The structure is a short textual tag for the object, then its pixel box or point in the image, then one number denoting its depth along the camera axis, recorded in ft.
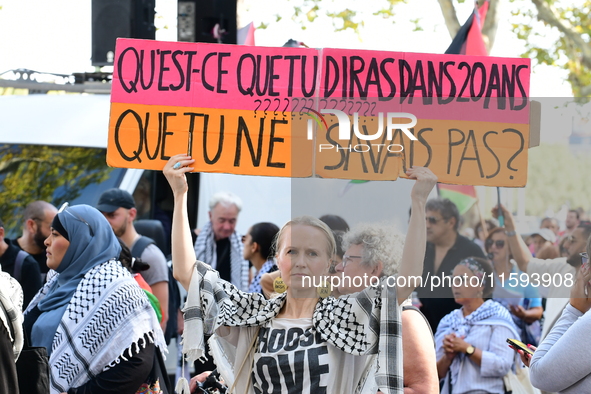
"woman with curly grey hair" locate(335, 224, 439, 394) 11.25
